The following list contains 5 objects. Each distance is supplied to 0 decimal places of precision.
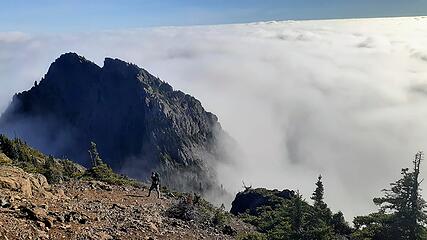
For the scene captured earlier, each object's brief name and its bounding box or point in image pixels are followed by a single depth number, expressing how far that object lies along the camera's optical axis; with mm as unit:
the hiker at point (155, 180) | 35844
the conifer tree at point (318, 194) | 31488
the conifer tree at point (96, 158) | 56581
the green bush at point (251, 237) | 26688
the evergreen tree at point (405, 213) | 25953
